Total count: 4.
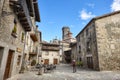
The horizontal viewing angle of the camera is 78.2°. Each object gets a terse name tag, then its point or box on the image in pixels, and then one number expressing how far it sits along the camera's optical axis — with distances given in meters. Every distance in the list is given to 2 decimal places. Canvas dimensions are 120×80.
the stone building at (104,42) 10.42
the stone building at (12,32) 4.43
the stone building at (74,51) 19.98
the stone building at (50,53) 20.01
